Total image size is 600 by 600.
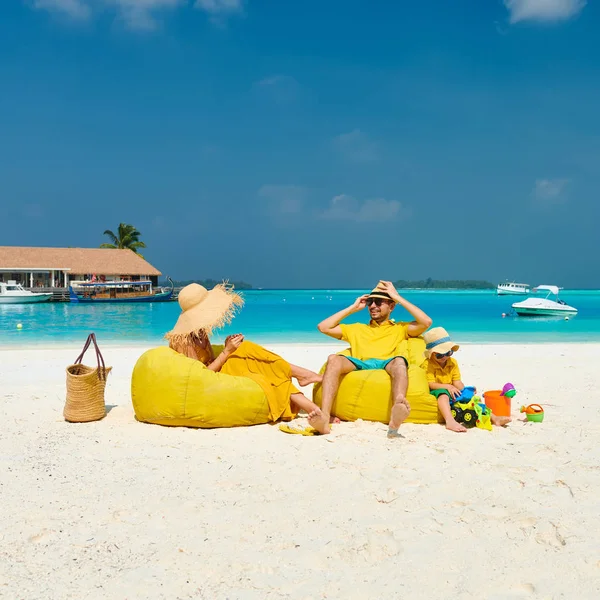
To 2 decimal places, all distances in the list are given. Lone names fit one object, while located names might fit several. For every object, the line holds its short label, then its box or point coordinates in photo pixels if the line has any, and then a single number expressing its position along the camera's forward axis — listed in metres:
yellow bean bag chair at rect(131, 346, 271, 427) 4.83
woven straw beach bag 5.07
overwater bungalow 45.50
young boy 4.99
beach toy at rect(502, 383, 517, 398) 5.26
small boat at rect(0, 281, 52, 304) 39.94
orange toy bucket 5.27
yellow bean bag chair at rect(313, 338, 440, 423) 5.04
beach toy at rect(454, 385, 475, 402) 5.03
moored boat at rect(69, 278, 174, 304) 42.59
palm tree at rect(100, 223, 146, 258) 57.59
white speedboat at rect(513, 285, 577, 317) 30.17
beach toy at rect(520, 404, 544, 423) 5.15
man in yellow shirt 4.93
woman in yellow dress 5.07
